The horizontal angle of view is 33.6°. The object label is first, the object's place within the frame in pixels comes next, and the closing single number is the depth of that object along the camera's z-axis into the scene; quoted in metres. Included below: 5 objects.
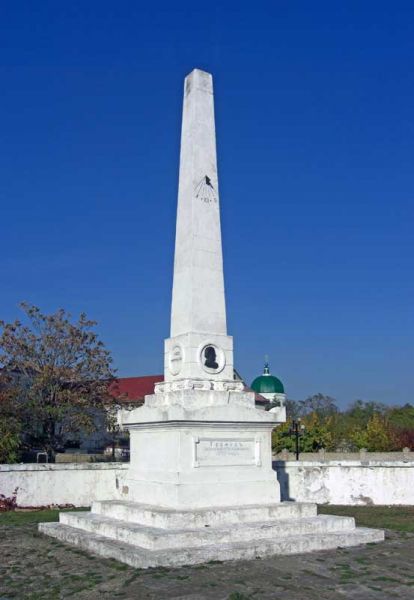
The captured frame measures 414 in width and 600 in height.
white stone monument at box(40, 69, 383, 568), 10.82
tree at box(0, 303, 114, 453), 30.69
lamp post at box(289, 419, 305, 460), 31.12
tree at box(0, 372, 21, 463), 22.45
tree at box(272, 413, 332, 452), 40.81
